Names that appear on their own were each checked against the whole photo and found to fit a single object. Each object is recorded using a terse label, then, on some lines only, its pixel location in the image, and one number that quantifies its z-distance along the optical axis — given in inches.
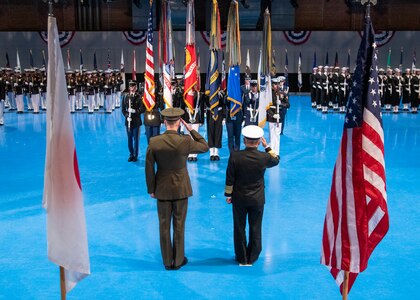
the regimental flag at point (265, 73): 409.7
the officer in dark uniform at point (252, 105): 454.9
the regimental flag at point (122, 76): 929.3
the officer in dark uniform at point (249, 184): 219.8
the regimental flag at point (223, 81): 467.7
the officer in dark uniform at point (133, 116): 441.7
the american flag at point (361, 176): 152.8
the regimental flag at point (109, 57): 1043.3
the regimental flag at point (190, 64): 403.2
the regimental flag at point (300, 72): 1027.0
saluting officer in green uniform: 219.5
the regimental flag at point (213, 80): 410.3
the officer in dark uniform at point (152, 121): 441.4
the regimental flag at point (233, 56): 398.6
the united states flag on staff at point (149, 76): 406.0
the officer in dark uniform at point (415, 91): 772.6
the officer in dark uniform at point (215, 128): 449.7
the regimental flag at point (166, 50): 415.2
